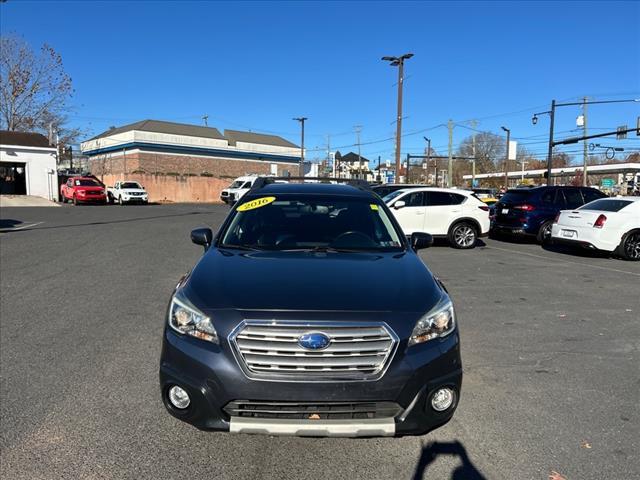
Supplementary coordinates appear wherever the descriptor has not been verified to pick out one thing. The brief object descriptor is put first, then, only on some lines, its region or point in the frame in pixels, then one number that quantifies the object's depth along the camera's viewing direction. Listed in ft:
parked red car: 112.78
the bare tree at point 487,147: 306.96
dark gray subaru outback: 8.54
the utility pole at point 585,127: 138.55
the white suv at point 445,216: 44.80
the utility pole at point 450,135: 176.35
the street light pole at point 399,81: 98.48
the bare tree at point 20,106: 156.87
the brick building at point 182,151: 219.61
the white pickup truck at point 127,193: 119.75
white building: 123.03
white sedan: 38.14
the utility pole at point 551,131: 111.24
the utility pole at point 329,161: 318.28
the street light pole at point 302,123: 209.88
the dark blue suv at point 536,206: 47.93
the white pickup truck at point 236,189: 101.98
